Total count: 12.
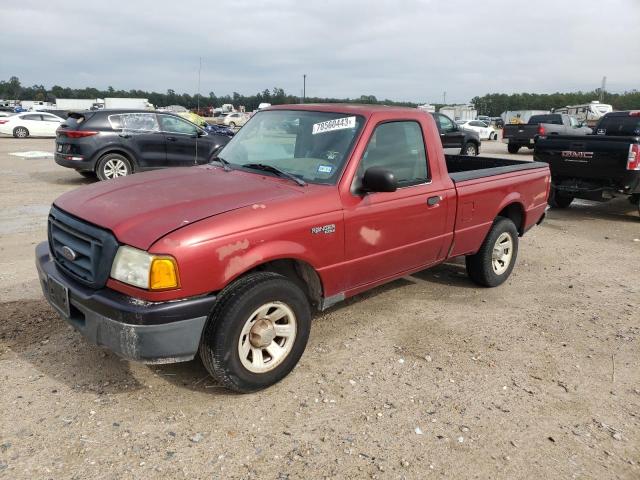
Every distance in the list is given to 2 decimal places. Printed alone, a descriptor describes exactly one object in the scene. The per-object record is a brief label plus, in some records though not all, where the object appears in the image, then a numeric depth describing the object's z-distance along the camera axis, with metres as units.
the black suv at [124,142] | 10.54
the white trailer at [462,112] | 59.72
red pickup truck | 2.83
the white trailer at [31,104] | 71.21
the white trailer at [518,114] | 65.54
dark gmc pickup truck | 8.27
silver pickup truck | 21.34
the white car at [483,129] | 32.91
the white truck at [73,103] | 70.00
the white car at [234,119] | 45.91
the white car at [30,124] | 26.30
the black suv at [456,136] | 18.44
